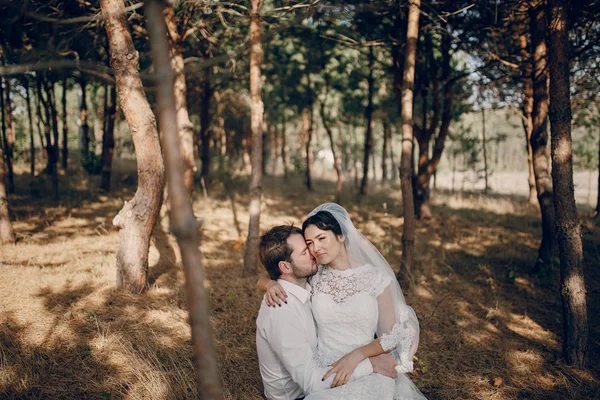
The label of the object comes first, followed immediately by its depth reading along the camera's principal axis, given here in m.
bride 2.91
